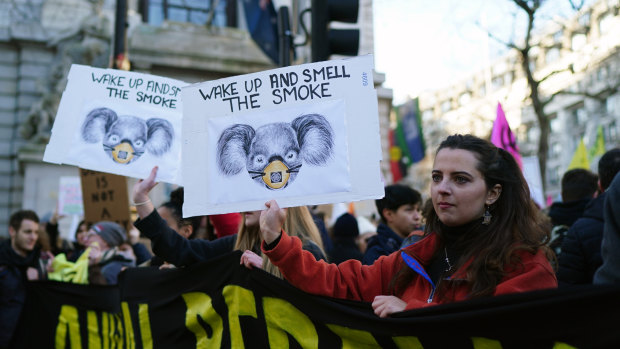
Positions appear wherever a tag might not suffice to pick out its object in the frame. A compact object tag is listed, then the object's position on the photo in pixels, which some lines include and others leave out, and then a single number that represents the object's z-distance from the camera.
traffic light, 5.23
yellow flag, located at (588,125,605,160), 10.04
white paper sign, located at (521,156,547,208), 7.97
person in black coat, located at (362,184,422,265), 4.48
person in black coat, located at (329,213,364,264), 5.51
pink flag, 5.61
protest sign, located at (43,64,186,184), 3.78
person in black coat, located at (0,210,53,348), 5.27
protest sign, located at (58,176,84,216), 8.61
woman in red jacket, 2.25
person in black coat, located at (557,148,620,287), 3.64
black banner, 1.98
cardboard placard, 5.64
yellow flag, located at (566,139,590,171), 8.36
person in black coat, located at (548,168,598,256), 4.66
